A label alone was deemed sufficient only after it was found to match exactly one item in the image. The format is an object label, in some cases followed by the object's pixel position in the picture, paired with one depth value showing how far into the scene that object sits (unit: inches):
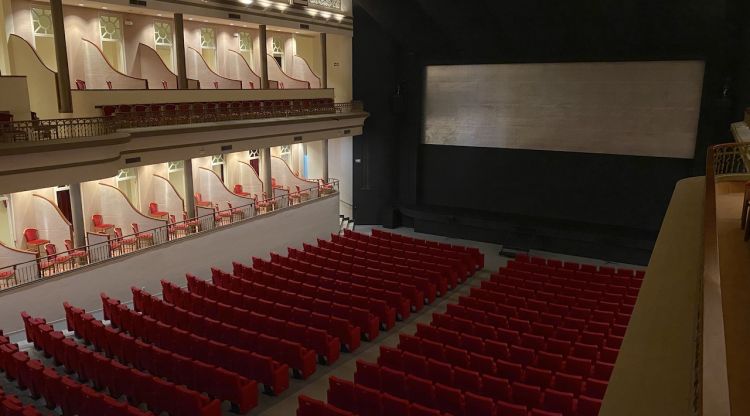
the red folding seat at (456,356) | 367.9
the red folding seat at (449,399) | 305.3
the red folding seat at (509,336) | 406.6
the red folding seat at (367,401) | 302.2
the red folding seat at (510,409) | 285.3
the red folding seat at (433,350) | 378.9
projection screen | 690.2
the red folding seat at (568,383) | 324.2
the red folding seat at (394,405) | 292.7
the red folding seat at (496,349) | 381.4
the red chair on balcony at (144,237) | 553.7
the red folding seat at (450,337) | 400.2
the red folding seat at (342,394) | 316.2
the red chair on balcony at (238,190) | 763.4
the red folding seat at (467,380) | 331.0
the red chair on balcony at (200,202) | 683.0
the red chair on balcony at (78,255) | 487.5
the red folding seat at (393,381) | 328.8
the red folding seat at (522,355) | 372.2
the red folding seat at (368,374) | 340.5
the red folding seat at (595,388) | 316.5
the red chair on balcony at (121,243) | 527.3
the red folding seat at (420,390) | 315.9
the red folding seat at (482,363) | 357.4
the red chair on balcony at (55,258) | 475.9
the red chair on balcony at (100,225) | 572.7
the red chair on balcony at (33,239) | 498.3
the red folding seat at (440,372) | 340.8
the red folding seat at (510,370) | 346.3
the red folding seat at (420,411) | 281.6
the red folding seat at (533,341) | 396.5
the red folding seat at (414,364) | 352.2
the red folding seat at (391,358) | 362.9
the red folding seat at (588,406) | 292.4
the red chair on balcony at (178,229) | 596.9
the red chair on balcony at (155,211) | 634.8
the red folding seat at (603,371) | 344.2
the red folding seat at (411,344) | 386.5
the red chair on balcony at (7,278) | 433.7
